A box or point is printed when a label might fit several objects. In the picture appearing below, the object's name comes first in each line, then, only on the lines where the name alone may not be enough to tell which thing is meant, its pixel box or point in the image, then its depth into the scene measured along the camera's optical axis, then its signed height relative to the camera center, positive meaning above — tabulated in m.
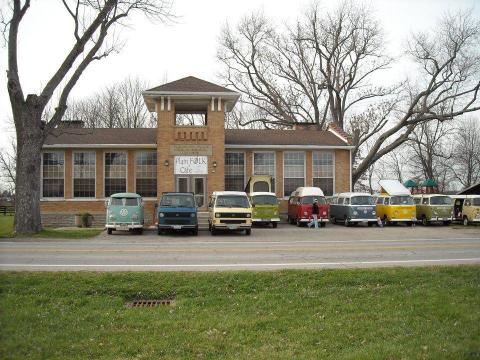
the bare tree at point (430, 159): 66.12 +5.36
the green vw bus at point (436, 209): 31.67 -0.65
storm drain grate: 9.21 -1.82
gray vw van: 30.05 -0.58
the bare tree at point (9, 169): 63.88 +4.13
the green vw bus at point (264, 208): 28.66 -0.46
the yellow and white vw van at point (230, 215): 23.86 -0.68
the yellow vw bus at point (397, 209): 31.06 -0.62
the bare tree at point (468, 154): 68.06 +5.74
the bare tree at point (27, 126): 22.64 +3.36
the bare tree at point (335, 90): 44.94 +10.84
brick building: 31.69 +2.71
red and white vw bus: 29.77 -0.38
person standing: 28.84 -0.70
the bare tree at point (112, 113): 60.25 +10.22
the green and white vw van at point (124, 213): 24.16 -0.56
